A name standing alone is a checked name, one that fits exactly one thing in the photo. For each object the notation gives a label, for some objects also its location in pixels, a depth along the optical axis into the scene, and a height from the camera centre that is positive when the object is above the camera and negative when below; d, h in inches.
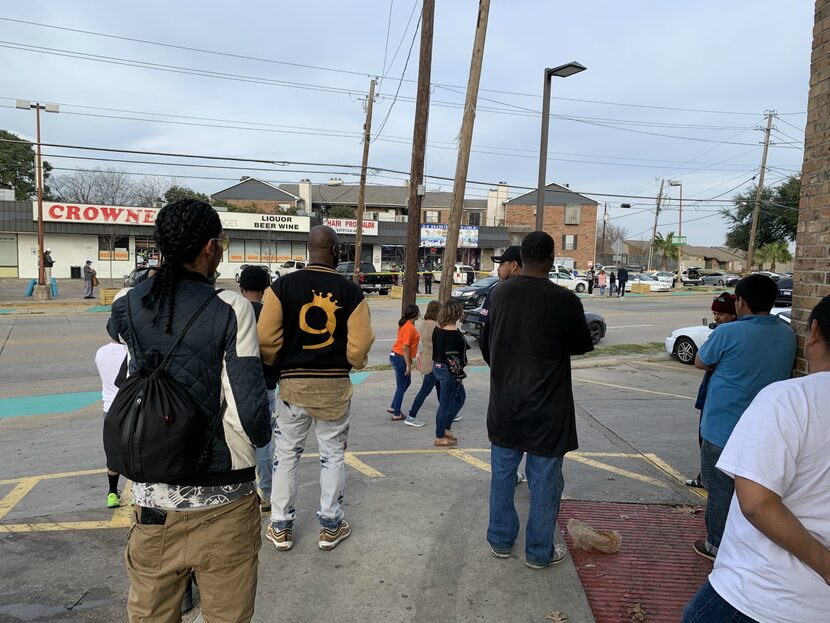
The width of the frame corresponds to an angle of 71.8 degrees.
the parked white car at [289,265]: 1429.6 -51.5
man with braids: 79.8 -25.9
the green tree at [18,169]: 1945.1 +220.0
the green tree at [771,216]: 1895.9 +173.7
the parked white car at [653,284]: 1572.3 -61.7
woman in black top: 232.8 -45.2
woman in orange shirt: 274.4 -49.5
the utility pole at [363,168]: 1048.5 +143.0
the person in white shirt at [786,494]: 62.0 -24.8
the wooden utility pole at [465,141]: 418.3 +82.8
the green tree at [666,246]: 2642.7 +74.6
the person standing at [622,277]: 1322.6 -38.8
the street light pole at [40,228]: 927.0 +9.2
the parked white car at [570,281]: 1363.2 -56.5
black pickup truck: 1183.3 -61.0
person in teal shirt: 133.4 -23.0
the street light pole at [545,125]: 396.5 +94.3
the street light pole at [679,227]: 1878.3 +123.6
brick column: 138.4 +17.8
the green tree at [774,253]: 1990.7 +49.7
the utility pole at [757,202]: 1569.9 +175.8
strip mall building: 1424.7 +8.4
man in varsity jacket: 135.6 -27.6
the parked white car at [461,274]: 1556.3 -58.2
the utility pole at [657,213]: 2167.8 +189.0
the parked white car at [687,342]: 484.1 -67.7
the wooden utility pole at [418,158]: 437.5 +74.4
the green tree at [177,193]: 2021.2 +167.4
